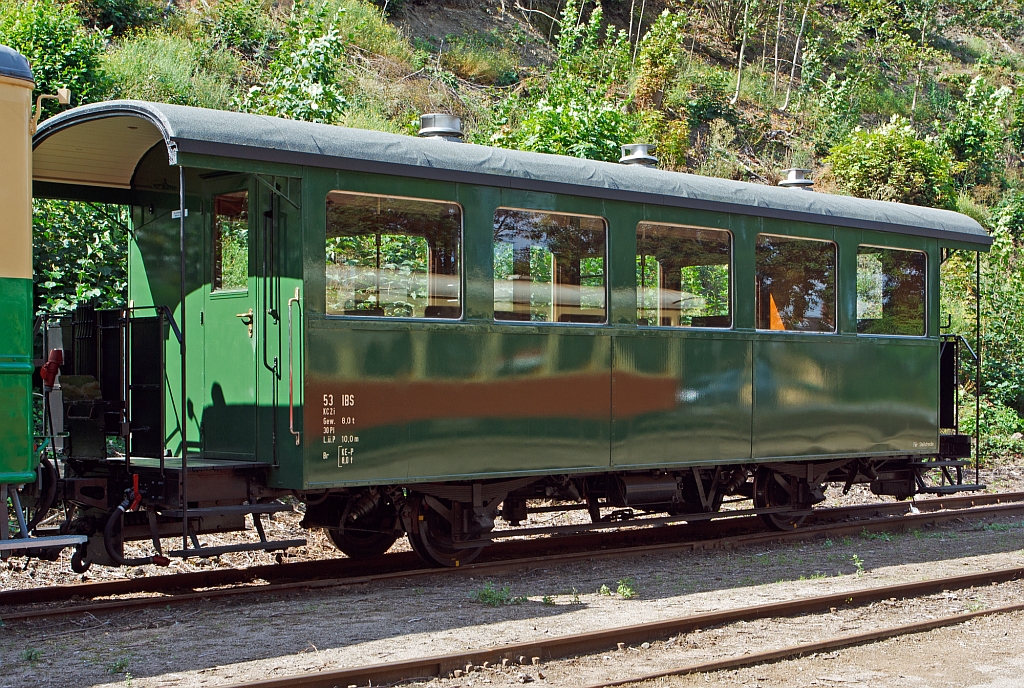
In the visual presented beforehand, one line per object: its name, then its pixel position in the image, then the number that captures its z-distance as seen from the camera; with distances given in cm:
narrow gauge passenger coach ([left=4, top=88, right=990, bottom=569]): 719
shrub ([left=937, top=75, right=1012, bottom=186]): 2648
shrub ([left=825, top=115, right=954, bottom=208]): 2291
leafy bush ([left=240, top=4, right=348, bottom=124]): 1429
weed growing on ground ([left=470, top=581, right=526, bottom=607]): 727
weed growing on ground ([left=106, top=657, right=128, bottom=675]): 548
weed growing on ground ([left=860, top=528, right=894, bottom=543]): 1053
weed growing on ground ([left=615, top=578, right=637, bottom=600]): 767
